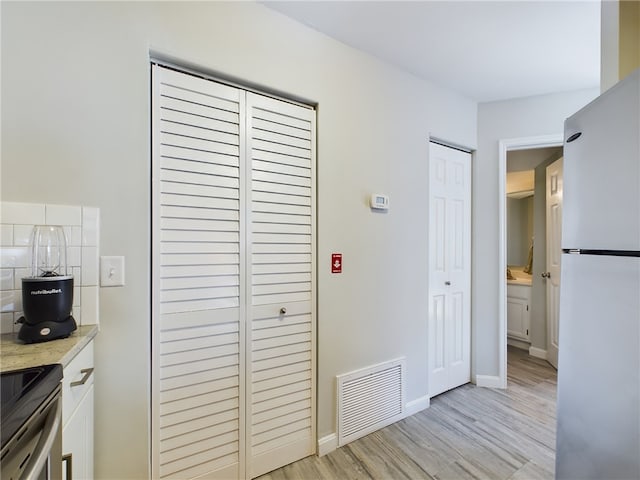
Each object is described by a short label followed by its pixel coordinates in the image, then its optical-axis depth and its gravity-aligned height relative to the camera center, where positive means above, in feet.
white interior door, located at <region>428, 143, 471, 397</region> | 8.31 -0.82
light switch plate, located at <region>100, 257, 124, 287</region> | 4.16 -0.47
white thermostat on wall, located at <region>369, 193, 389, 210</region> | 6.70 +0.89
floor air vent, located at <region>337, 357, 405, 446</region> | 6.24 -3.61
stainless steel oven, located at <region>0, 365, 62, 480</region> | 1.94 -1.37
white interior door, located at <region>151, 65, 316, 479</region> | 4.60 -0.71
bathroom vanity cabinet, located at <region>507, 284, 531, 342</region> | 12.07 -2.98
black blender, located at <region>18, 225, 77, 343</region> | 3.33 -0.61
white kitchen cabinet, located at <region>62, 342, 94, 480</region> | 3.10 -2.07
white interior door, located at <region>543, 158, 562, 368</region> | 9.99 -0.35
